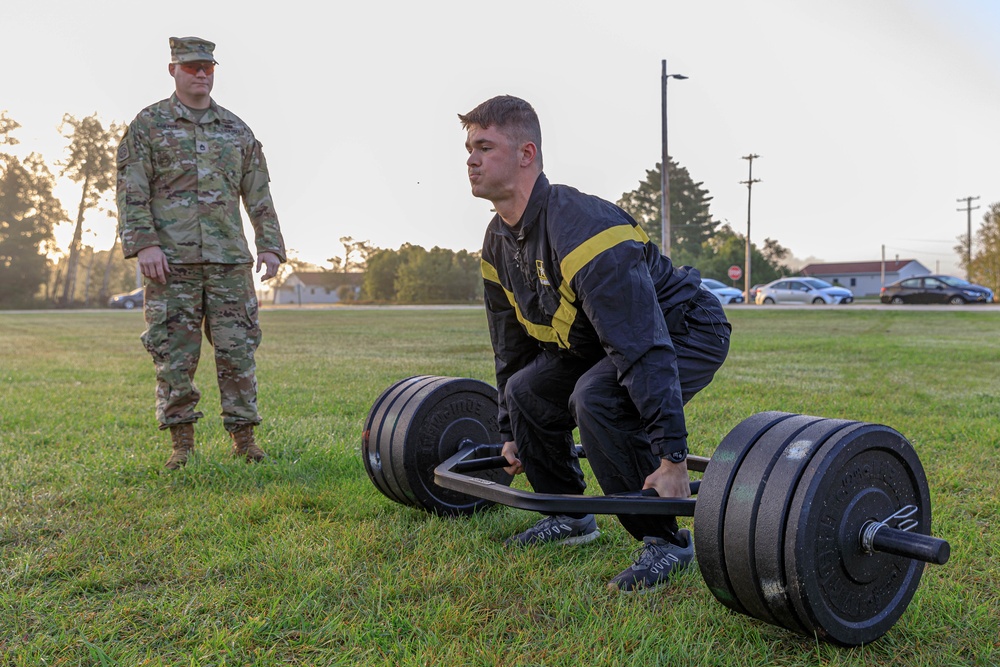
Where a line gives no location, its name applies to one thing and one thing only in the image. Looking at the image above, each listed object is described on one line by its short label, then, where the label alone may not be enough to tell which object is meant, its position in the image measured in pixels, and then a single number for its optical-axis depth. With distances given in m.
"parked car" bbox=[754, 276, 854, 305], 38.22
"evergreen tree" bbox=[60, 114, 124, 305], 52.47
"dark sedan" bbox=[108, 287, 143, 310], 49.38
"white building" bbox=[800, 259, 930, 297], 90.66
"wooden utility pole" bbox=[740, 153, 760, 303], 52.16
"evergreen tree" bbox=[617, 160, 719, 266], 68.75
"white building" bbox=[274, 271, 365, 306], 84.69
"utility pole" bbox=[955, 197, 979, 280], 59.84
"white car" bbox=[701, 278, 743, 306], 39.19
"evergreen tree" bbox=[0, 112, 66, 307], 52.97
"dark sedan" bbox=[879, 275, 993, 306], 33.91
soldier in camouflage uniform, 4.43
